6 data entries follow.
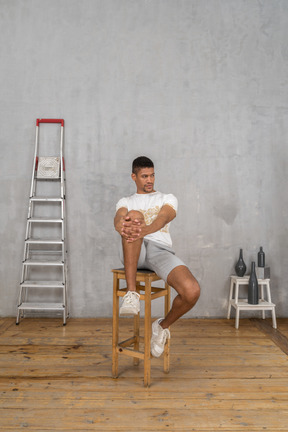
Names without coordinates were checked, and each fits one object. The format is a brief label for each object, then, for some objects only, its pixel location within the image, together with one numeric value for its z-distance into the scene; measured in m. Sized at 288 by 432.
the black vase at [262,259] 3.36
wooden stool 2.05
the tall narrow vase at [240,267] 3.44
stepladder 3.47
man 2.08
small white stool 3.21
